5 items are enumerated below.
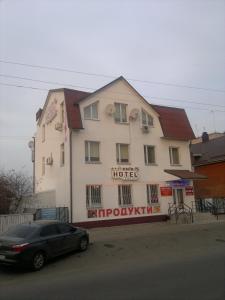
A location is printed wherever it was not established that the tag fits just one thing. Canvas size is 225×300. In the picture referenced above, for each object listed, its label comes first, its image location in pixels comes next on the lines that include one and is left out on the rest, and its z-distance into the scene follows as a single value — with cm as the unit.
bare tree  1463
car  737
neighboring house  2075
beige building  1494
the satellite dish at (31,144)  2056
